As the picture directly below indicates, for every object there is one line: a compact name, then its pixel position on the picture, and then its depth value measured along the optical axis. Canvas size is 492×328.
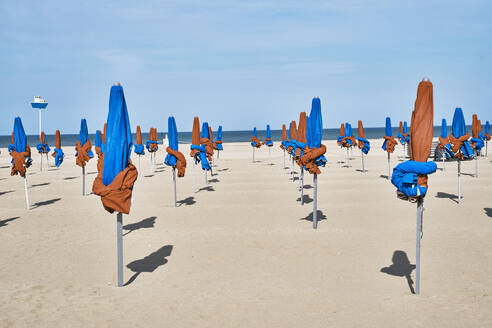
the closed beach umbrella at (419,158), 6.69
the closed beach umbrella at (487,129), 36.94
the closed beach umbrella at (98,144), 19.61
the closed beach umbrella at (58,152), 21.33
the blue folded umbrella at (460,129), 14.47
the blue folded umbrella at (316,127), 11.58
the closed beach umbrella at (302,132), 13.94
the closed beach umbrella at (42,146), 28.48
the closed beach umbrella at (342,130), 32.69
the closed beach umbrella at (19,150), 14.36
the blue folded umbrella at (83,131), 18.03
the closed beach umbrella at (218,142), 28.89
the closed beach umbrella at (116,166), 7.11
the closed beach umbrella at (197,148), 17.72
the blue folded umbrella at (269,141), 36.60
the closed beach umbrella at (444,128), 23.33
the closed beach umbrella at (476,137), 18.39
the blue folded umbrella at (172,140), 15.14
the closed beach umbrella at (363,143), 24.90
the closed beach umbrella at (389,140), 22.28
